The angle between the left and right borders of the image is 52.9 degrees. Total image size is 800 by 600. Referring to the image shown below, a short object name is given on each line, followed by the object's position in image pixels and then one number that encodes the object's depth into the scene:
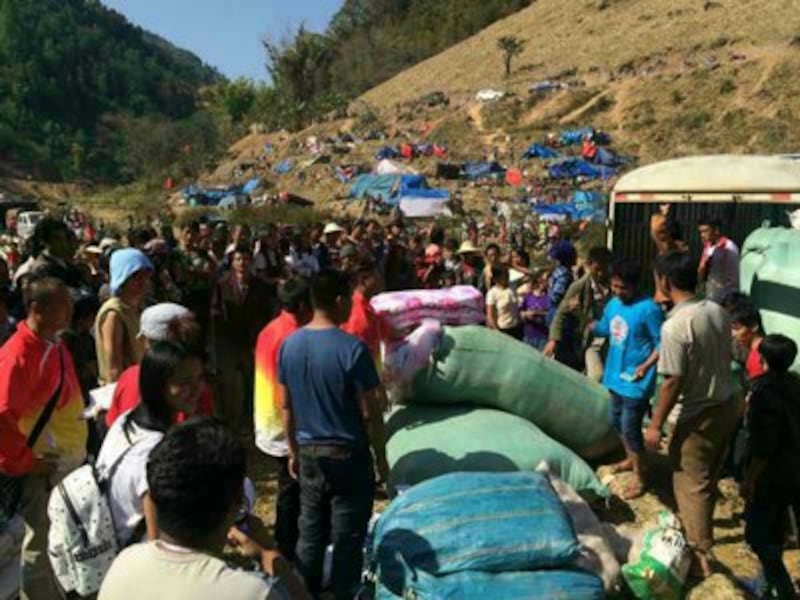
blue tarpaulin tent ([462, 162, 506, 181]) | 34.59
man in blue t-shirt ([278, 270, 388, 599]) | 3.08
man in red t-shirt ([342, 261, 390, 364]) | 4.25
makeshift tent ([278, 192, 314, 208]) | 33.38
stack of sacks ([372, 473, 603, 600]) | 2.93
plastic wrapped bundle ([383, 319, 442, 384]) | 4.54
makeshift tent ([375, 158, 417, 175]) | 35.19
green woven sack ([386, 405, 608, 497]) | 4.11
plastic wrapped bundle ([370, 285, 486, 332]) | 4.65
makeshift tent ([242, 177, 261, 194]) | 40.53
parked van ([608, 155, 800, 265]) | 6.63
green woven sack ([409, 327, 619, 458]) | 4.55
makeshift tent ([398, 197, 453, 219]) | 27.97
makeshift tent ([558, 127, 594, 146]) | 36.88
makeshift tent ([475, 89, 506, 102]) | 44.62
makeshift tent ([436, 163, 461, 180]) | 35.12
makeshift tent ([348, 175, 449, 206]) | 29.33
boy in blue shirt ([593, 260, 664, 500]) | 4.51
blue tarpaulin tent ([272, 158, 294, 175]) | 42.28
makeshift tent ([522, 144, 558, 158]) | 35.62
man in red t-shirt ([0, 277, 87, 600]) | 2.84
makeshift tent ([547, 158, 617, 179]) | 32.78
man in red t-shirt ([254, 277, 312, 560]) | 3.72
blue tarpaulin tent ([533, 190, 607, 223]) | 24.02
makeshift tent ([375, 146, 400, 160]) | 39.00
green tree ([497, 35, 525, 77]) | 52.44
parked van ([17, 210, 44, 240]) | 24.74
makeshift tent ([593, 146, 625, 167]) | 33.50
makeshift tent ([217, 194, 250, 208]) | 36.99
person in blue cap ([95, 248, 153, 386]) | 3.70
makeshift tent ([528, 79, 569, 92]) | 43.62
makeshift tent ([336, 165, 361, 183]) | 37.72
